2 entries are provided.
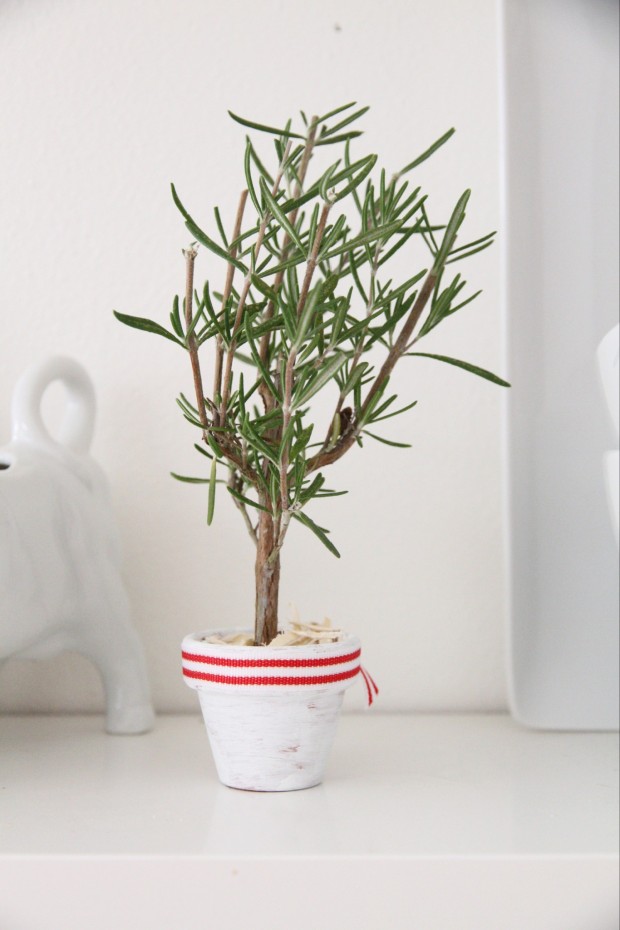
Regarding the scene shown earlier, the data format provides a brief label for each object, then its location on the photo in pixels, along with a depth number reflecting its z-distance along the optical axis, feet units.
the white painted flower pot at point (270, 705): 1.37
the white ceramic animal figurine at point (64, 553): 1.59
